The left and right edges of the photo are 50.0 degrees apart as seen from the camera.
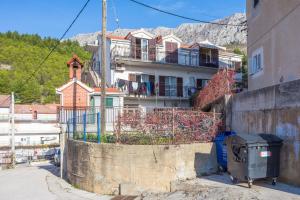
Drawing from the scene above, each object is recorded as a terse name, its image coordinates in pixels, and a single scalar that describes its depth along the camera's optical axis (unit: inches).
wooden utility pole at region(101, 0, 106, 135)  586.2
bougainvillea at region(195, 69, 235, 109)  709.3
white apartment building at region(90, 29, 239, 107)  1065.5
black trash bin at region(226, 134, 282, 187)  365.7
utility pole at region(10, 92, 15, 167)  1120.8
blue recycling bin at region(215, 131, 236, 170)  470.6
